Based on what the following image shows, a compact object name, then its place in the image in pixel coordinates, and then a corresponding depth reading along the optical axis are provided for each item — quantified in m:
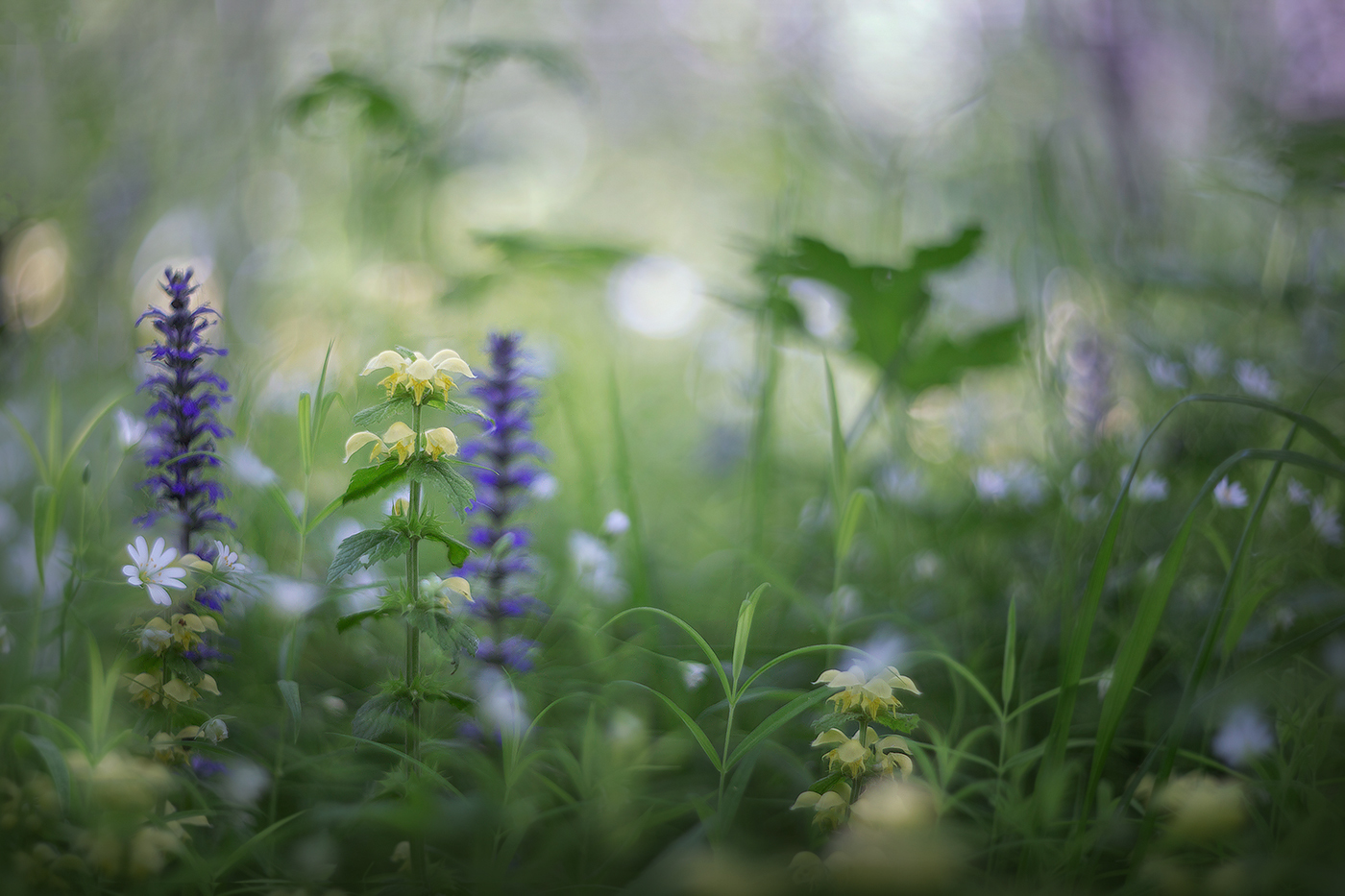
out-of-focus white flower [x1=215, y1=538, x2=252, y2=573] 1.17
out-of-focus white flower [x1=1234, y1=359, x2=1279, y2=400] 1.36
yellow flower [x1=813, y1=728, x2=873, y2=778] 1.13
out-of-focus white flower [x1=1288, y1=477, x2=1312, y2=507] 1.30
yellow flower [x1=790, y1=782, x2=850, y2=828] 1.14
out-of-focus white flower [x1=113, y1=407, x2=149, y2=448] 1.22
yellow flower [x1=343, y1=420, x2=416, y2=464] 1.15
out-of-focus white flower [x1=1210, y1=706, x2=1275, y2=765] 1.17
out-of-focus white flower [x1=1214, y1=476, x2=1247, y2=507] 1.31
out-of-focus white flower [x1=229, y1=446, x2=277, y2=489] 1.21
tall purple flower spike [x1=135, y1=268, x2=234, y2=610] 1.17
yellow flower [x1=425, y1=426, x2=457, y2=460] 1.15
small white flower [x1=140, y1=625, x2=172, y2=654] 1.15
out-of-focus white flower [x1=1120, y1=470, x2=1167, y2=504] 1.36
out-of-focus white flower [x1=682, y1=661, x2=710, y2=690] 1.21
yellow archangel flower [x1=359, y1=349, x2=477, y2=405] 1.14
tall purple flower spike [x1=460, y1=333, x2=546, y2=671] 1.23
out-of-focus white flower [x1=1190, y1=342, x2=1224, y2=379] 1.45
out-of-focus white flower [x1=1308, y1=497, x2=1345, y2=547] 1.29
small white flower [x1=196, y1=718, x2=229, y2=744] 1.15
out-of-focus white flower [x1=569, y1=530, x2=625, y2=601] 1.29
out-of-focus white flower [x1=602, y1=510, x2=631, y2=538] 1.30
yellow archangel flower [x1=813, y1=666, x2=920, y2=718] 1.14
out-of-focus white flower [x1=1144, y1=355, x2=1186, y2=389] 1.43
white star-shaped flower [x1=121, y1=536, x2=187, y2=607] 1.16
